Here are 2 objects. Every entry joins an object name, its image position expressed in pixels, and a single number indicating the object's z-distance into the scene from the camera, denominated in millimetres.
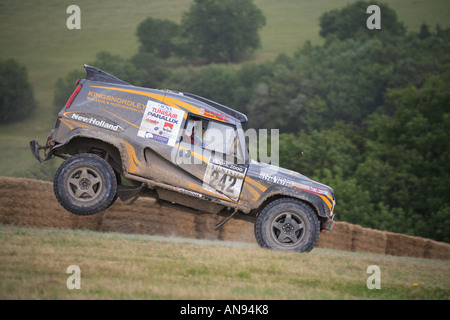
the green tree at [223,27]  103000
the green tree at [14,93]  66688
